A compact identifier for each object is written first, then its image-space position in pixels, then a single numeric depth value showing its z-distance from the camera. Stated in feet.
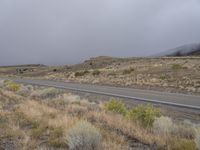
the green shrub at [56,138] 16.26
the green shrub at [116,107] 29.62
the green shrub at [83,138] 14.74
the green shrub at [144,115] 22.68
